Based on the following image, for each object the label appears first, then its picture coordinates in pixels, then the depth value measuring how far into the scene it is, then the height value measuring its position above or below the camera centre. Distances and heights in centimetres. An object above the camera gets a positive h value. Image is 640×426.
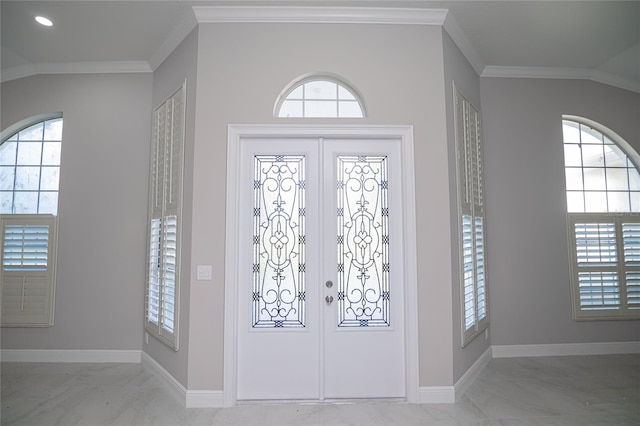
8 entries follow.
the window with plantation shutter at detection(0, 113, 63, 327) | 392 +22
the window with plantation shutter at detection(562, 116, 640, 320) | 417 +17
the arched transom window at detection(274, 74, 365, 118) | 314 +121
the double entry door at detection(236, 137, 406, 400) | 295 -28
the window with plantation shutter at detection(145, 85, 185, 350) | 321 +16
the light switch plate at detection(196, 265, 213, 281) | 294 -30
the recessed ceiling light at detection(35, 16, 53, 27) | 327 +200
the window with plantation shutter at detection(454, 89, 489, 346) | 326 +16
